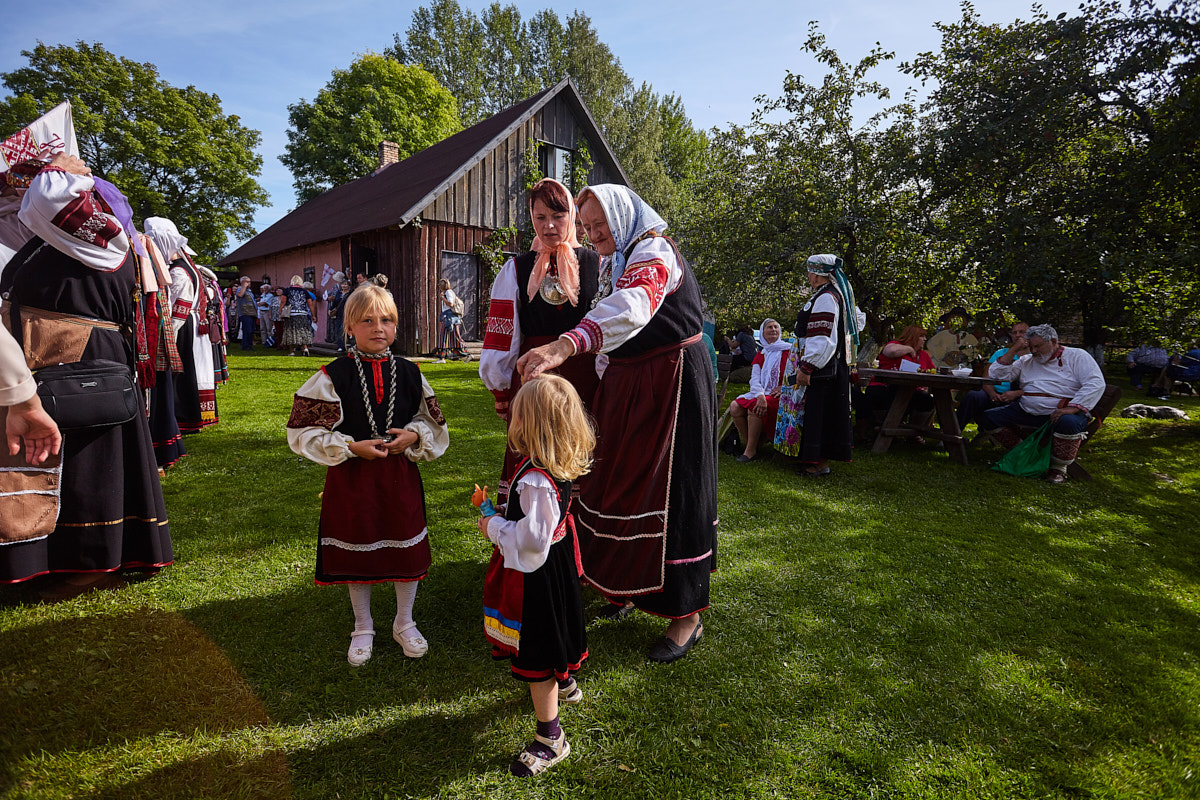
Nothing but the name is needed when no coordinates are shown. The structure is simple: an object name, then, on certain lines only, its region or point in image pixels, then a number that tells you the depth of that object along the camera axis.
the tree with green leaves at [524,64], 30.52
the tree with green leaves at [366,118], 28.02
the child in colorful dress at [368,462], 2.48
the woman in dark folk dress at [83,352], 2.76
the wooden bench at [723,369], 10.33
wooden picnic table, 6.48
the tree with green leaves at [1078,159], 7.53
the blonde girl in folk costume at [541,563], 1.96
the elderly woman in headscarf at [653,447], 2.57
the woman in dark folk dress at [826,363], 5.80
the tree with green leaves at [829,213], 10.36
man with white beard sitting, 6.14
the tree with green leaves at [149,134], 26.08
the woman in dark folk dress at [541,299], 2.89
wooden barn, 15.33
